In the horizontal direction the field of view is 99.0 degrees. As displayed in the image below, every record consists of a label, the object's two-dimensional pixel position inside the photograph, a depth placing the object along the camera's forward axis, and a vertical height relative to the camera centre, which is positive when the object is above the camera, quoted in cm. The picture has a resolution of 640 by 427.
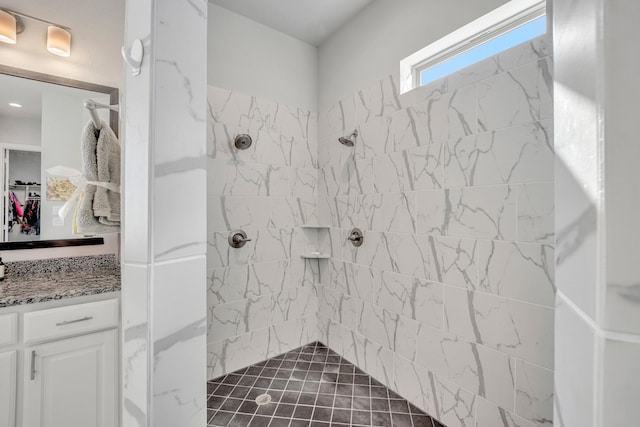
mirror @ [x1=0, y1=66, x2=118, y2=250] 154 +37
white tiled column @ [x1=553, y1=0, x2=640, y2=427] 18 +0
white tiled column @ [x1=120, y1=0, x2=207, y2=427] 51 -1
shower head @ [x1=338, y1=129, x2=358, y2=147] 211 +59
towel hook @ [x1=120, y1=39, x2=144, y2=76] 52 +31
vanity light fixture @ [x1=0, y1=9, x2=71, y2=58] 148 +104
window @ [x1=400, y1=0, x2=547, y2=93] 131 +97
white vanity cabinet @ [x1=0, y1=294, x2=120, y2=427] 117 -69
